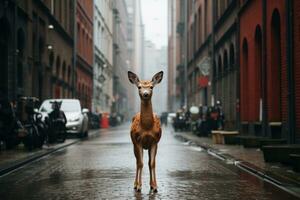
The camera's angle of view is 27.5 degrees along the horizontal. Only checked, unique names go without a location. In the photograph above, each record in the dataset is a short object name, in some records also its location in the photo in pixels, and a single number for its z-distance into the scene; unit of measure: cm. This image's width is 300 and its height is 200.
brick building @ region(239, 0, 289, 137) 2070
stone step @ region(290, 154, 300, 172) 1202
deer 985
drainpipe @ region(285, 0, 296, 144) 1759
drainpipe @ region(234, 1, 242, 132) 2992
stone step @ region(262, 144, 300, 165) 1375
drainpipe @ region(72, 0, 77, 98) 3846
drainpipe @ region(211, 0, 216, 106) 3484
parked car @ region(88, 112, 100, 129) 4837
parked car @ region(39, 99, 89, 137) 2942
